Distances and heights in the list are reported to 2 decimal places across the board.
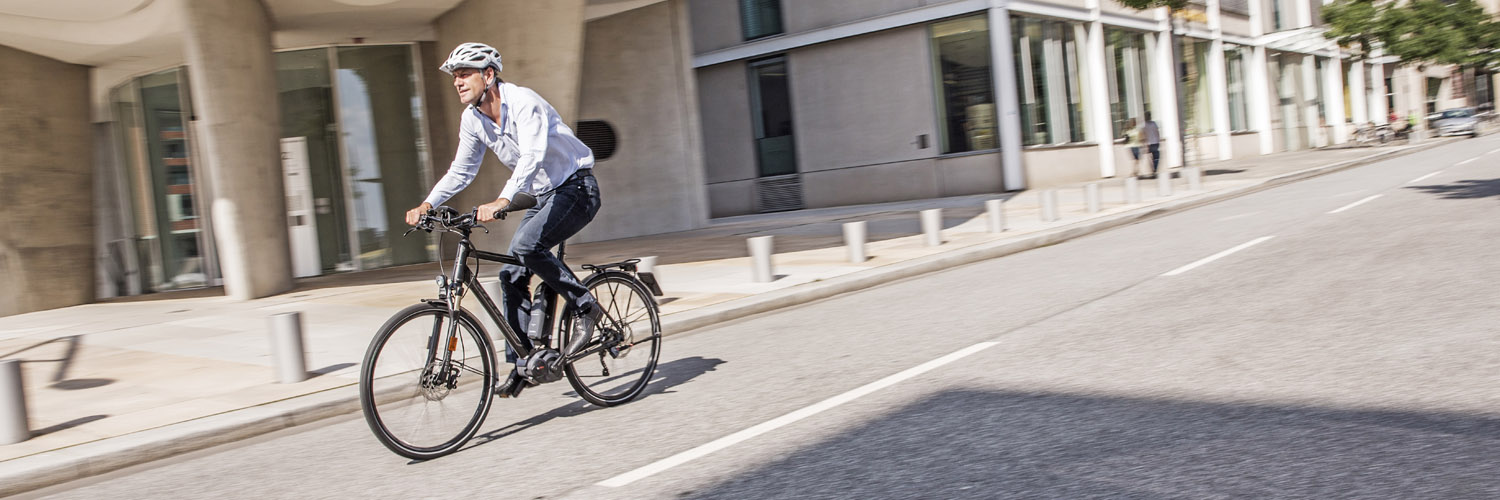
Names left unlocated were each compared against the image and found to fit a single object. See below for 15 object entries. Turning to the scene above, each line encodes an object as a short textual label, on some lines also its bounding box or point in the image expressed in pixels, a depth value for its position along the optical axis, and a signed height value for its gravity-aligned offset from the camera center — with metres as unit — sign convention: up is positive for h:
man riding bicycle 5.20 +0.26
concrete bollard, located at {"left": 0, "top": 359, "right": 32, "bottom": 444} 5.81 -0.71
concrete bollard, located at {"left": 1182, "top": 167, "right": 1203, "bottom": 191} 21.97 -0.55
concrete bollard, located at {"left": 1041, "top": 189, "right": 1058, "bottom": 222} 16.56 -0.58
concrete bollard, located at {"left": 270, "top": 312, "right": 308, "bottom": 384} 7.19 -0.70
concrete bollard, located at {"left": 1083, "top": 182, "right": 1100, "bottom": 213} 17.73 -0.54
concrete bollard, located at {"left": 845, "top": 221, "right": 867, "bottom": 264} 12.68 -0.62
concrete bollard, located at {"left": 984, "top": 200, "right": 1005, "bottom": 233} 15.51 -0.60
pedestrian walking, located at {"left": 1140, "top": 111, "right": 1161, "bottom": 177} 27.69 +0.48
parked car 48.19 +0.06
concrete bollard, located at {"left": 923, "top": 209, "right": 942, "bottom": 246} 14.09 -0.64
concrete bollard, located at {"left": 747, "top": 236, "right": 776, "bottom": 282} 11.14 -0.65
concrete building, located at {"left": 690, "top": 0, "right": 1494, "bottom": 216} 27.73 +2.30
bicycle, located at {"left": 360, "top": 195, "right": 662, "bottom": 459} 4.74 -0.65
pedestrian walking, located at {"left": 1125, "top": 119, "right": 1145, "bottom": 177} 28.33 +0.48
